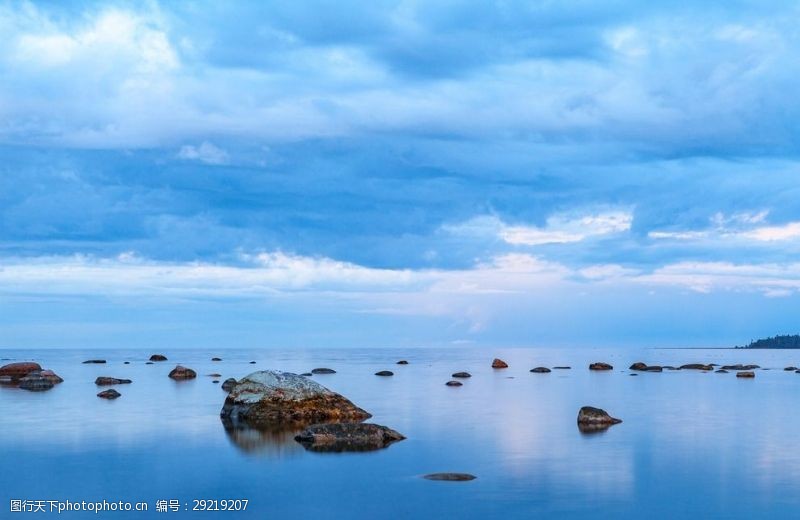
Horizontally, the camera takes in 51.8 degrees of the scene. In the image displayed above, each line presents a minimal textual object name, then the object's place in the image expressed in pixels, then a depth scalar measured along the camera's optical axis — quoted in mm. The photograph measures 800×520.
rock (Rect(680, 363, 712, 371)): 117431
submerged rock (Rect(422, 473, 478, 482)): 22844
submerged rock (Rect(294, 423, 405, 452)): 28681
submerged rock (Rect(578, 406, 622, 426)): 37425
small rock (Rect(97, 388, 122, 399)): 54156
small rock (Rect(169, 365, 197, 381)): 82188
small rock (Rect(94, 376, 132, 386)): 69812
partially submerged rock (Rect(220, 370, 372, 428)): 37500
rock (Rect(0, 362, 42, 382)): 82281
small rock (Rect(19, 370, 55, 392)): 67125
